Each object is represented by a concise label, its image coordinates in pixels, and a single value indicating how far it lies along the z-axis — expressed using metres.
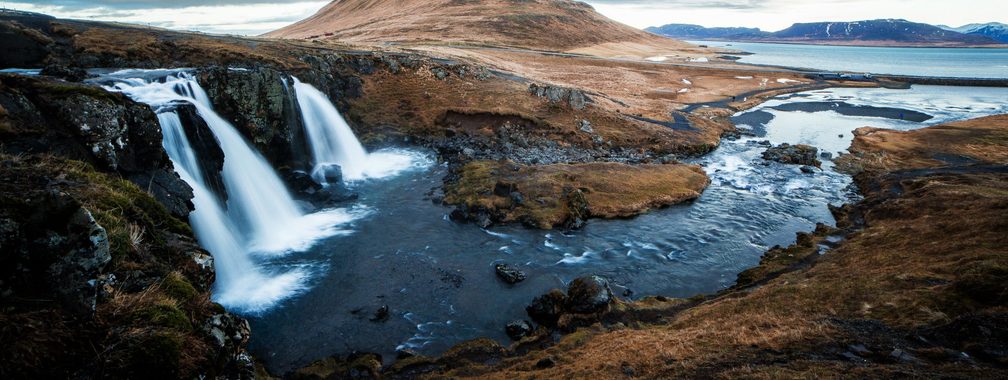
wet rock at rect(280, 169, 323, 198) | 34.09
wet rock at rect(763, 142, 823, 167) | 46.31
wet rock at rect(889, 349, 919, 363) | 12.83
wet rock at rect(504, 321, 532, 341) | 19.03
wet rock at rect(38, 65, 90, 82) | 27.27
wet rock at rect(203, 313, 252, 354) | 10.45
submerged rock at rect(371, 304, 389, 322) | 19.95
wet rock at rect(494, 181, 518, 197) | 33.25
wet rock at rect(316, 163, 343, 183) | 36.66
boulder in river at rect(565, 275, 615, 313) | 19.64
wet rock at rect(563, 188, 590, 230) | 30.03
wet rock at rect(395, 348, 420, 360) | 17.56
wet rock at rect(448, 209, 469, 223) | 30.31
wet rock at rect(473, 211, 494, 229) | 29.58
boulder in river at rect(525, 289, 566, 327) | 19.83
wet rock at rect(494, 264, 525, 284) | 23.19
